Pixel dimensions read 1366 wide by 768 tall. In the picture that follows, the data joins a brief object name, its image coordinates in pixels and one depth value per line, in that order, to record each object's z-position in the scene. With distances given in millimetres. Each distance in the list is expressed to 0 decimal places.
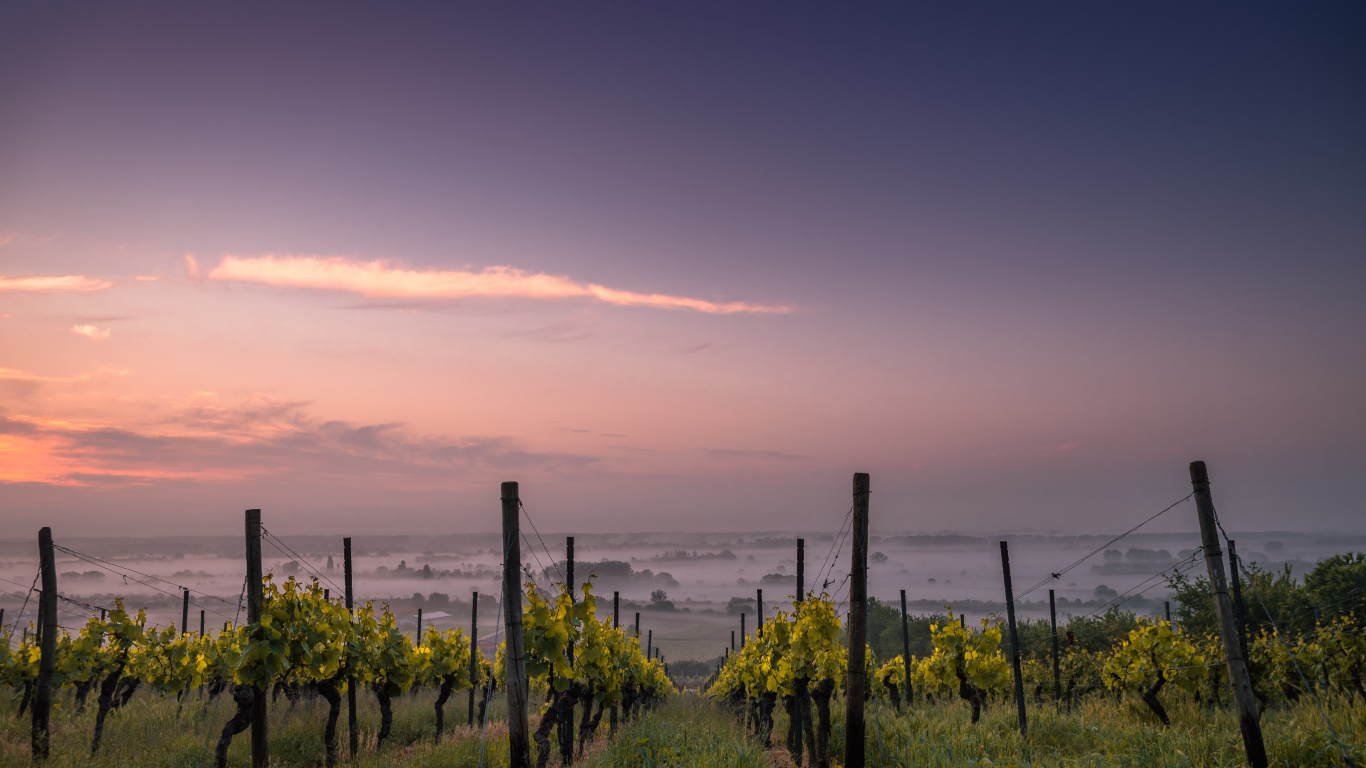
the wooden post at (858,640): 10180
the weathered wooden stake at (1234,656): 9289
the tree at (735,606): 147900
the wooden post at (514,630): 9055
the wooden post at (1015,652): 14545
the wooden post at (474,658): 22656
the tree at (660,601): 145875
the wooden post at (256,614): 11953
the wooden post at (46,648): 13484
